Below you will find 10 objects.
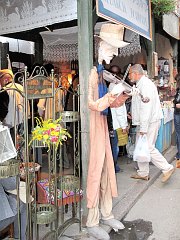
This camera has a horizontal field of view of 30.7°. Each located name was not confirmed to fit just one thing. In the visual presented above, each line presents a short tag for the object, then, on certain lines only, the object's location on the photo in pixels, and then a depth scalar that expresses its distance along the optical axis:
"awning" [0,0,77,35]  4.42
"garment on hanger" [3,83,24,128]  4.64
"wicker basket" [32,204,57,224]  3.21
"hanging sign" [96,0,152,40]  3.83
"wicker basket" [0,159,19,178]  2.70
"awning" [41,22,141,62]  7.02
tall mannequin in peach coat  3.85
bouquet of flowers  3.17
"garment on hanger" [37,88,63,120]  3.99
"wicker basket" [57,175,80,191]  3.66
